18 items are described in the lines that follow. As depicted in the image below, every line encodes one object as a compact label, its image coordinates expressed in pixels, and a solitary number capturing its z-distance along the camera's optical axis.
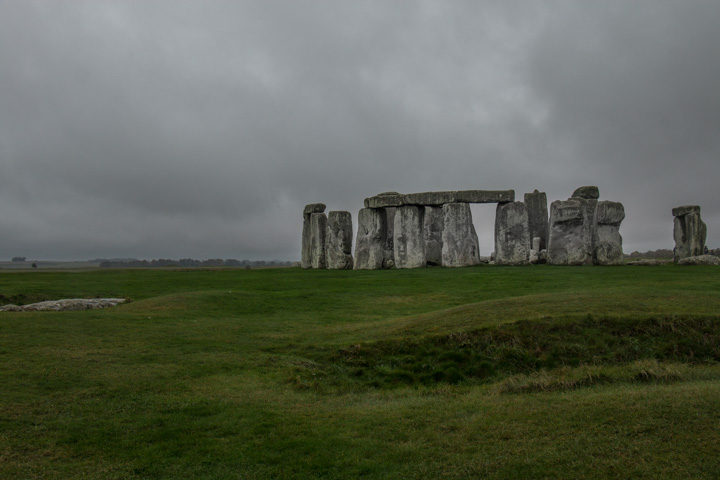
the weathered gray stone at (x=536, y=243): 35.09
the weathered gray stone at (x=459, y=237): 29.97
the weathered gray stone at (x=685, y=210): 30.15
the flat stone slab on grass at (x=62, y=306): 16.89
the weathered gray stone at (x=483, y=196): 30.30
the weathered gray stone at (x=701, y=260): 26.48
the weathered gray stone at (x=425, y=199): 30.93
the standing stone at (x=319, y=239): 35.06
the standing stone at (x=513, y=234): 29.77
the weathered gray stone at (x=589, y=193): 30.27
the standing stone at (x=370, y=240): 31.81
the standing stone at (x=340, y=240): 33.53
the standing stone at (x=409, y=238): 30.70
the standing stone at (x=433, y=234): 32.03
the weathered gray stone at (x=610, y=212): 27.83
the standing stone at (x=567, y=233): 28.23
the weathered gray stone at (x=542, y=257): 30.92
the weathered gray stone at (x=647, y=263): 27.13
